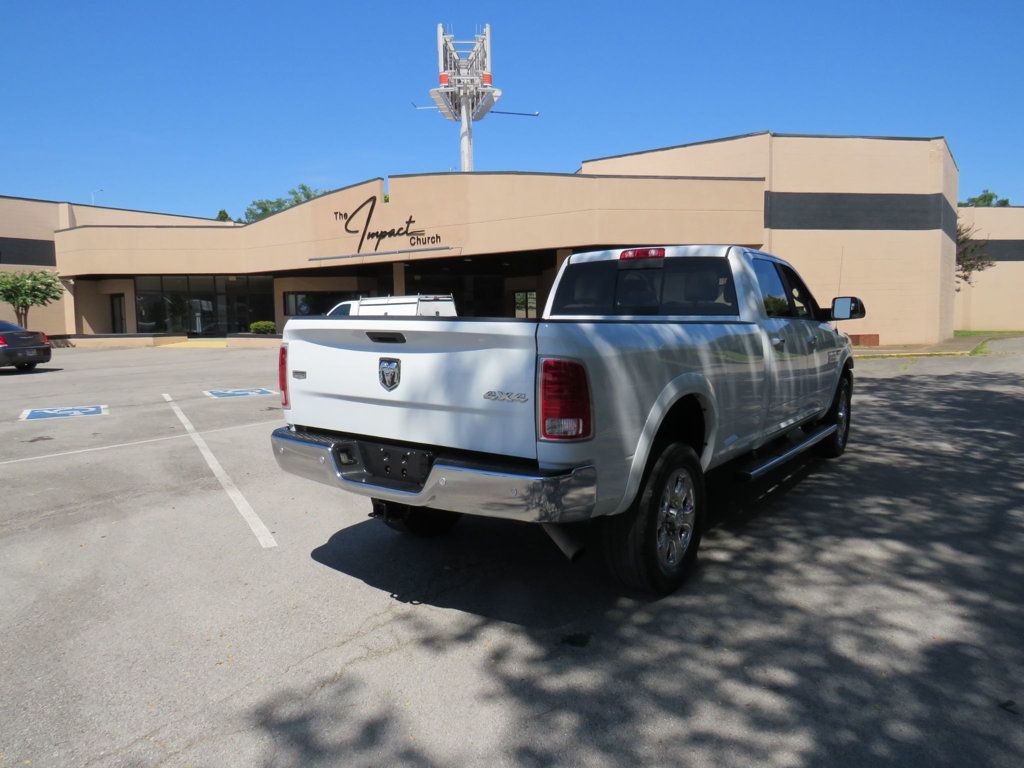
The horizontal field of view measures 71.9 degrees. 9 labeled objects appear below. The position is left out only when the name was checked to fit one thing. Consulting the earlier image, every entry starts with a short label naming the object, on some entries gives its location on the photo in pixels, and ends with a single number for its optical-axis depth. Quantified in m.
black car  19.89
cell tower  52.00
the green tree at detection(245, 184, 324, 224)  98.62
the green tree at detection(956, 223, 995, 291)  35.44
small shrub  36.25
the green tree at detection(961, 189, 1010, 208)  94.25
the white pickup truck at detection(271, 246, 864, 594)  3.24
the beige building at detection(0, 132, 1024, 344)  25.11
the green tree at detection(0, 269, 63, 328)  34.34
